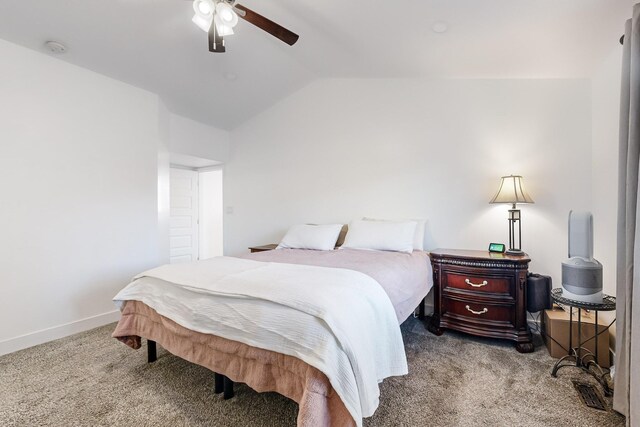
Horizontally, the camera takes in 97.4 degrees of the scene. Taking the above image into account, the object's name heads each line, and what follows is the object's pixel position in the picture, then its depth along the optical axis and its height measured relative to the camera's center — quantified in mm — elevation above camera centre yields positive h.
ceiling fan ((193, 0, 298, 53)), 1701 +1227
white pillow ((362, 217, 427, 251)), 2879 -247
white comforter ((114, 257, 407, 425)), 1122 -492
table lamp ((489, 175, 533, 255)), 2502 +128
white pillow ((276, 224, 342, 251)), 3014 -288
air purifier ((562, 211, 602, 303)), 1684 -339
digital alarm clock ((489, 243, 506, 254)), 2544 -332
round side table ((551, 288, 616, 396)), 1656 -988
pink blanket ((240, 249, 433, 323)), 1815 -399
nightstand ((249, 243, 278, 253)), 3416 -450
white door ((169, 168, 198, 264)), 4824 -78
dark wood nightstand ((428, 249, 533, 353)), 2234 -703
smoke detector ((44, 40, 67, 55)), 2311 +1383
